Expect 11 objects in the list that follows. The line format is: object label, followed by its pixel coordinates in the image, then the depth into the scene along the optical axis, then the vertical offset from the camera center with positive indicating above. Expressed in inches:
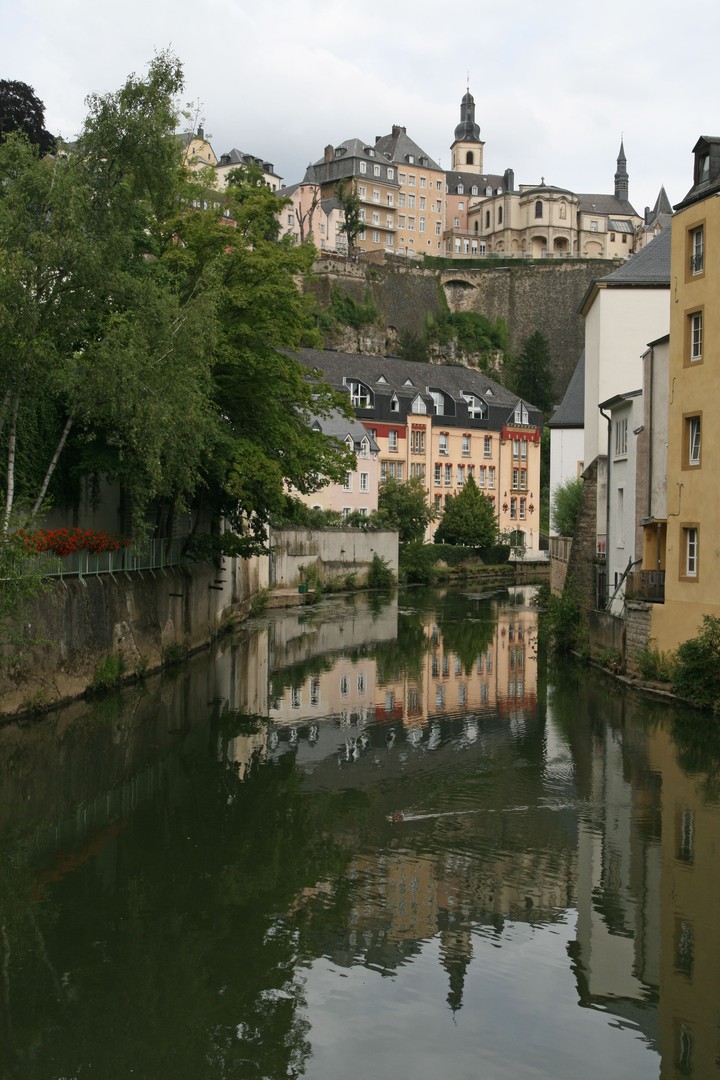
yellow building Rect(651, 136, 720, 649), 972.6 +105.7
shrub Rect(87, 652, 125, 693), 948.0 -113.0
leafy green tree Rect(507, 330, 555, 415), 4185.5 +576.1
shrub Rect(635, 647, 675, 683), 1003.9 -106.5
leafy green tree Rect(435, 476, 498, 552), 2928.4 +42.1
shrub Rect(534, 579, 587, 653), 1326.0 -91.8
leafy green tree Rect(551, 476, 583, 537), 1983.3 +56.9
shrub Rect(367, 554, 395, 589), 2455.7 -76.8
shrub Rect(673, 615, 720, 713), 923.4 -99.9
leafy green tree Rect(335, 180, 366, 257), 4274.1 +1175.5
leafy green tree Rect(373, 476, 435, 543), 2719.0 +64.6
